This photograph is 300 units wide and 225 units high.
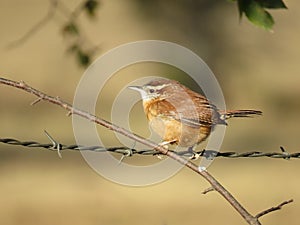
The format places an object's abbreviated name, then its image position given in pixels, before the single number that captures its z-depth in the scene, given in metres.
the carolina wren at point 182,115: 7.98
